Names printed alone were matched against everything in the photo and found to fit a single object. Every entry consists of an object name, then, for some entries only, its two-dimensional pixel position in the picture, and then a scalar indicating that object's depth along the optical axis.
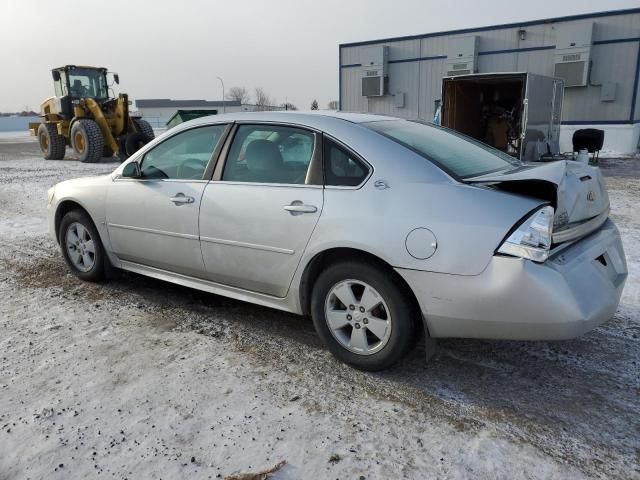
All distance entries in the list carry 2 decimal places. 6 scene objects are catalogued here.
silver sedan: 2.62
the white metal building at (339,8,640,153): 17.28
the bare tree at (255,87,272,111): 97.69
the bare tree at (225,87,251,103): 99.69
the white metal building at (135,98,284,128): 78.20
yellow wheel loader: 16.45
